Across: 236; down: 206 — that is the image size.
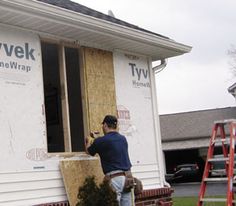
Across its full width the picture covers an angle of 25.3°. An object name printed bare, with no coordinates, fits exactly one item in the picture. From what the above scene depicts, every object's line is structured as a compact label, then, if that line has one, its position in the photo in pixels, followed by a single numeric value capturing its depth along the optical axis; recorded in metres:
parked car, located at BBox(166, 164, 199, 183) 30.28
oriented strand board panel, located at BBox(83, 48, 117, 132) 8.71
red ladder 9.16
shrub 7.41
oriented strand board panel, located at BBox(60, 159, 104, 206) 7.97
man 7.29
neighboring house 32.47
